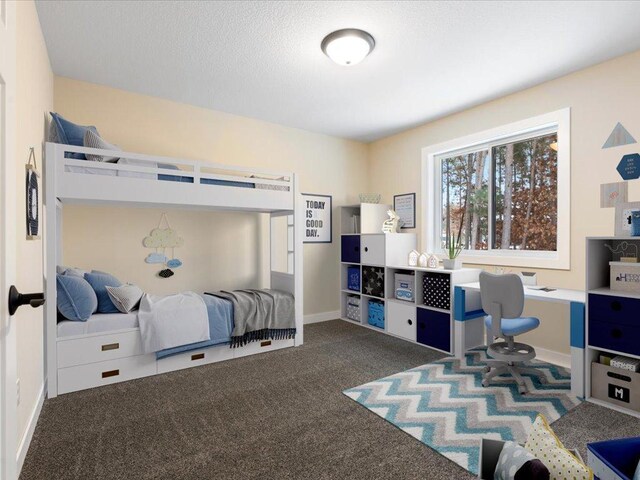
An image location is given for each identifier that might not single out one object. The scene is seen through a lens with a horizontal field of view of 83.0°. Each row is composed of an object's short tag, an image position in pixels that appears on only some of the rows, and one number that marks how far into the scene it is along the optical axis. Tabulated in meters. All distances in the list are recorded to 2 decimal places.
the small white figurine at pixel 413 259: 3.97
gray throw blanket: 3.20
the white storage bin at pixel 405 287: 3.83
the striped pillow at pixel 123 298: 2.78
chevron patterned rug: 1.94
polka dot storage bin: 3.41
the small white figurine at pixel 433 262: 3.78
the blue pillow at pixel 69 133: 2.65
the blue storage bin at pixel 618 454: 0.96
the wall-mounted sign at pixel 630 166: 2.43
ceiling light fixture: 2.43
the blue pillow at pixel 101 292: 2.78
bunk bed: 2.47
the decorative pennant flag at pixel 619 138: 2.59
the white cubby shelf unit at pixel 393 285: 3.41
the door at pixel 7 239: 0.86
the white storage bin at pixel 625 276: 2.25
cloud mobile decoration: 3.54
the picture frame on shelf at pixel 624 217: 2.30
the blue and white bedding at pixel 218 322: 3.04
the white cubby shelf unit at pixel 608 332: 2.17
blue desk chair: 2.51
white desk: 2.41
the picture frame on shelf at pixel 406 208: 4.43
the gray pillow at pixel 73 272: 2.68
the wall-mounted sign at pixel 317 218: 4.61
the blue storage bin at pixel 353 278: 4.54
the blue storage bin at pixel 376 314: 4.17
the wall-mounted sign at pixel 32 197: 1.92
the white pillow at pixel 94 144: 2.69
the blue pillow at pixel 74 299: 2.55
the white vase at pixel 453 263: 3.55
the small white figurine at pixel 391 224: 4.30
